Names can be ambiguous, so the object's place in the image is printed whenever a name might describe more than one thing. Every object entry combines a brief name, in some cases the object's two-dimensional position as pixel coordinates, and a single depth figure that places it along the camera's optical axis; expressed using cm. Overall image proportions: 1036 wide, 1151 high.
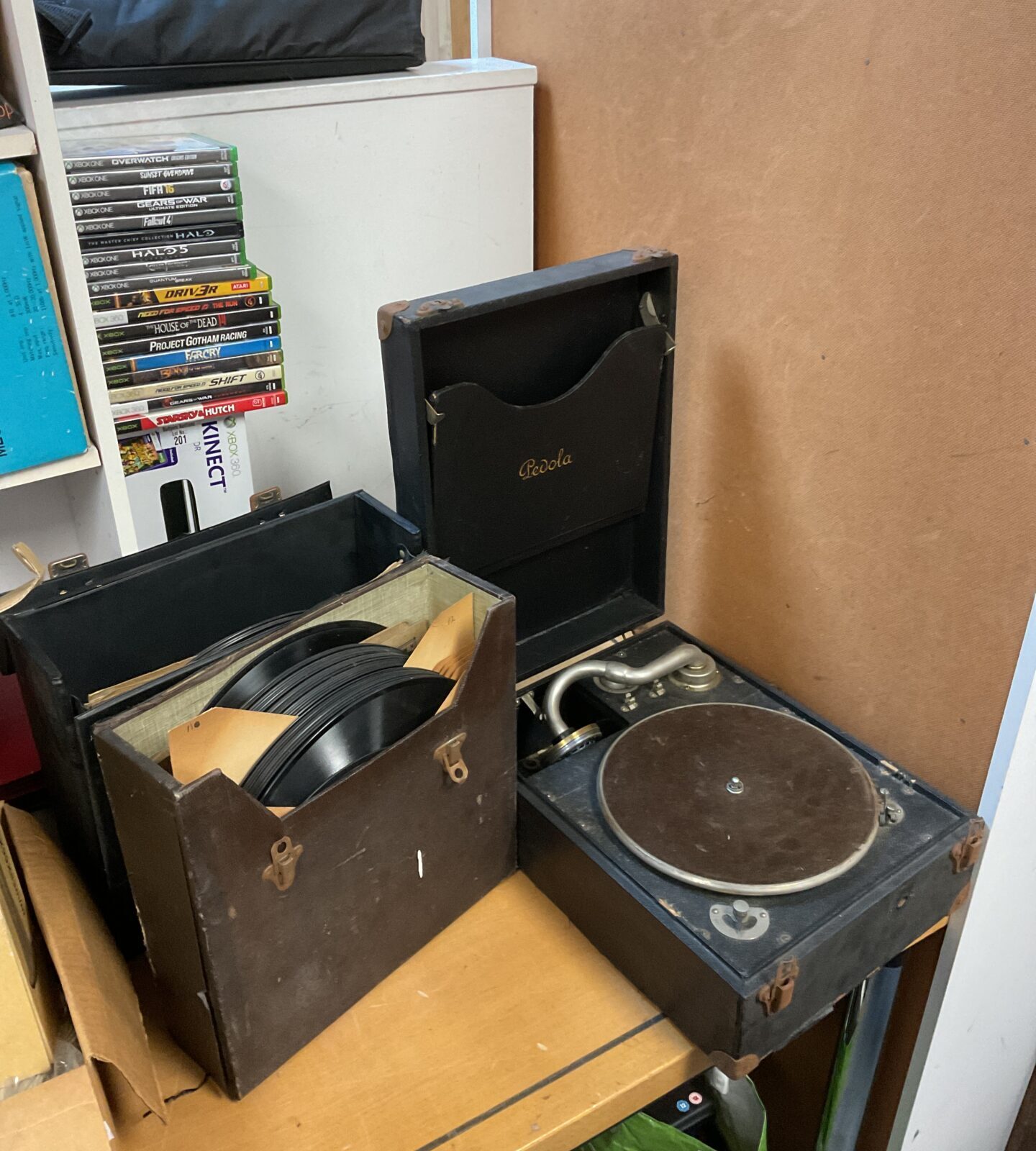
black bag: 109
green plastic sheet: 119
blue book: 93
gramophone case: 87
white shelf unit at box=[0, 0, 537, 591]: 112
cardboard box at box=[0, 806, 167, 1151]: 70
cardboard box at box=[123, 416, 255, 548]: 118
